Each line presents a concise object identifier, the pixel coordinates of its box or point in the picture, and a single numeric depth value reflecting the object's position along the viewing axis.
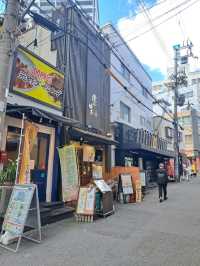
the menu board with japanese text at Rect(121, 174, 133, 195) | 11.79
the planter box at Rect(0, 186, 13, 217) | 6.31
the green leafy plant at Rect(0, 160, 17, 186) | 6.63
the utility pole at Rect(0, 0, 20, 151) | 5.95
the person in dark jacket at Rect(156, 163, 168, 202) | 12.27
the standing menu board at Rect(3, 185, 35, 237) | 5.44
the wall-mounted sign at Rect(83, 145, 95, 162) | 11.52
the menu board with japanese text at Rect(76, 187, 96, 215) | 7.89
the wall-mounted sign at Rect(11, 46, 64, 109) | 8.25
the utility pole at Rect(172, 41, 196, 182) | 24.61
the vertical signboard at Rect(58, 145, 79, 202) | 8.36
